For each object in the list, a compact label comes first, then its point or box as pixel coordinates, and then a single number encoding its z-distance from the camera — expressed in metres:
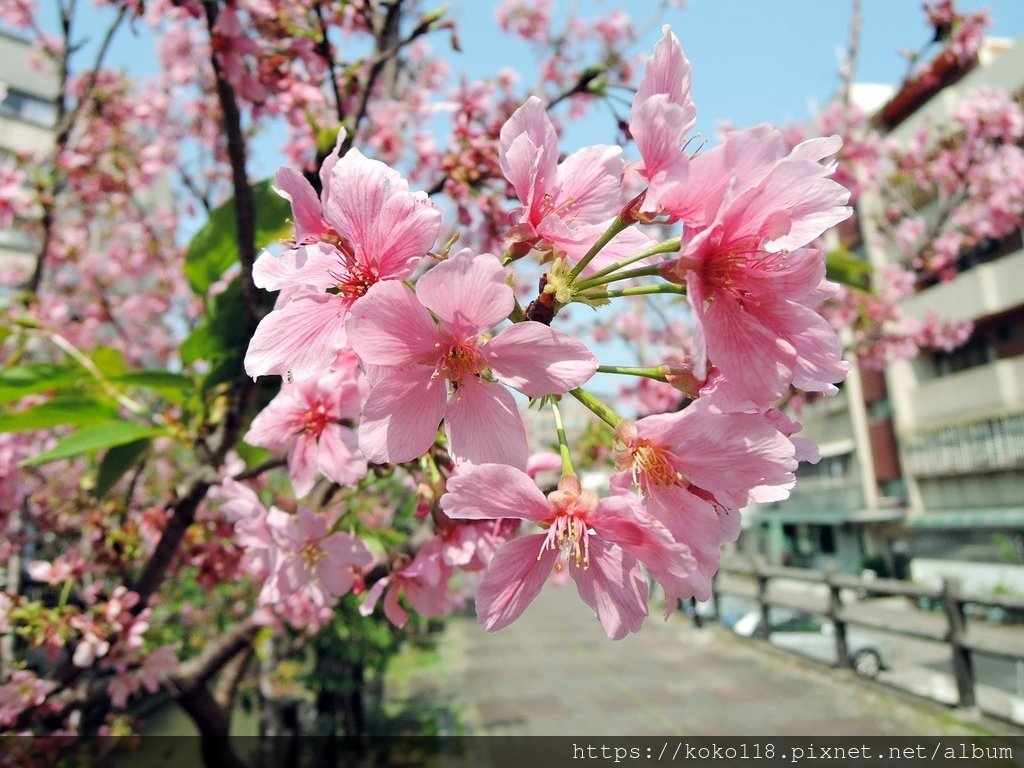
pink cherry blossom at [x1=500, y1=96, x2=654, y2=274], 0.11
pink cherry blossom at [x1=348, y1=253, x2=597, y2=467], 0.10
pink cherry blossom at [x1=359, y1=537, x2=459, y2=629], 0.16
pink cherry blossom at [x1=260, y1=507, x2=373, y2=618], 0.17
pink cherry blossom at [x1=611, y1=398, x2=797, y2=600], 0.10
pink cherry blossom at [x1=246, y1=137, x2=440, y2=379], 0.10
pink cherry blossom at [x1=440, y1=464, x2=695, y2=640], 0.10
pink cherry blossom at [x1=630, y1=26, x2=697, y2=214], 0.10
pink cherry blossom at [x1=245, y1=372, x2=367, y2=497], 0.15
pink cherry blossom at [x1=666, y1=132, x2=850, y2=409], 0.09
